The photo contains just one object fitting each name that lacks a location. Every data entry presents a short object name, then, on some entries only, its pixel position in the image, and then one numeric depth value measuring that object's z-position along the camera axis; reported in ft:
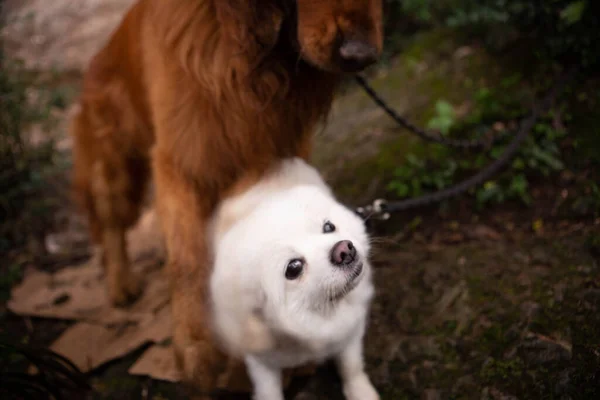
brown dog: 4.18
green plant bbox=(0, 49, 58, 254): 6.41
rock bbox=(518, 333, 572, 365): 4.13
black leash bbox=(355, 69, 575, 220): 4.47
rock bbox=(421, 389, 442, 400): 4.17
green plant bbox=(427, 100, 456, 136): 5.20
